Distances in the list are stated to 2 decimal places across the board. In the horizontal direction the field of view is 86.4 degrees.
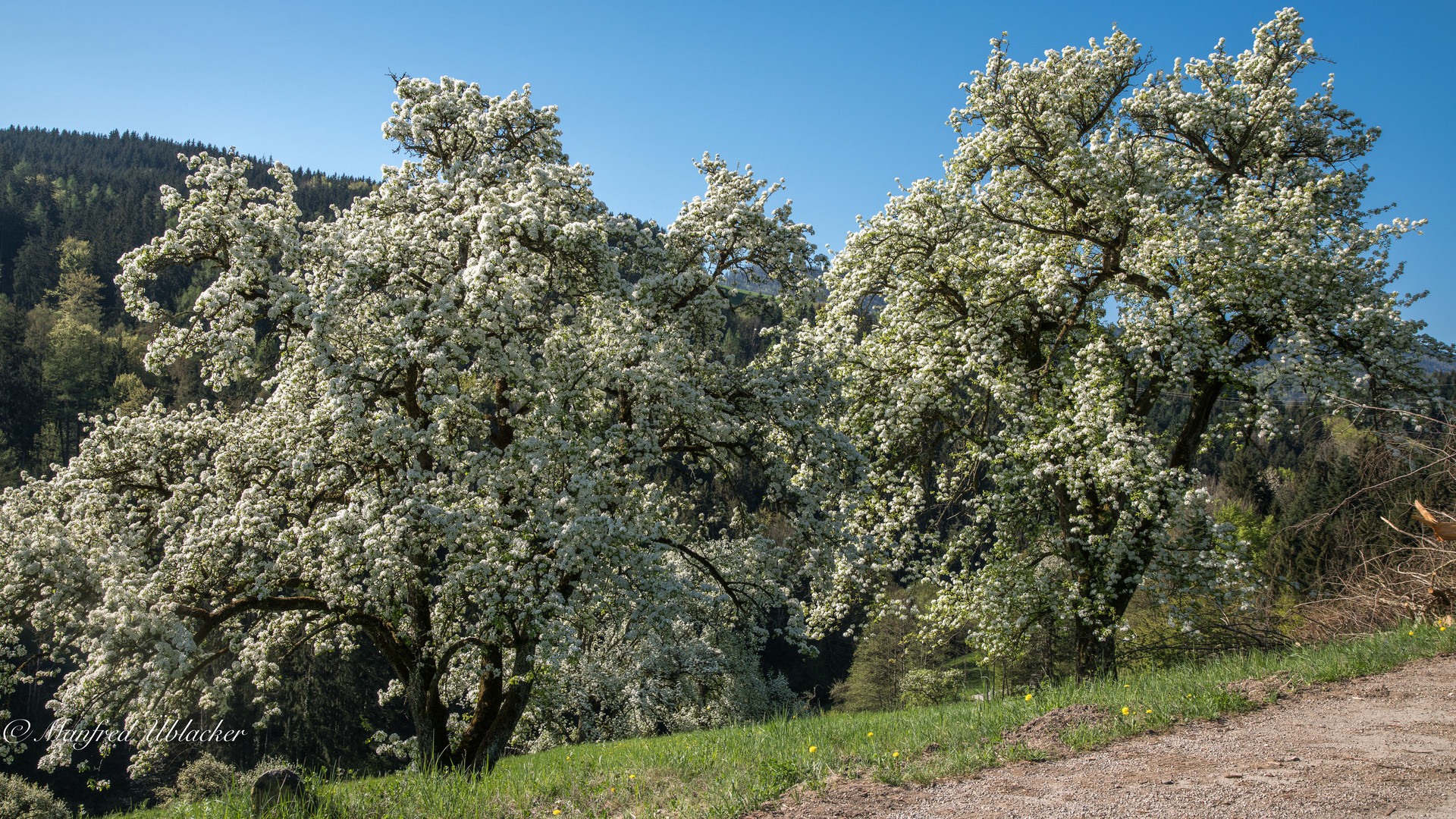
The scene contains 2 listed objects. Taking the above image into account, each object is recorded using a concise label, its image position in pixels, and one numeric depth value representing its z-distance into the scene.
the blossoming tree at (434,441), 10.35
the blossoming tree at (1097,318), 13.07
